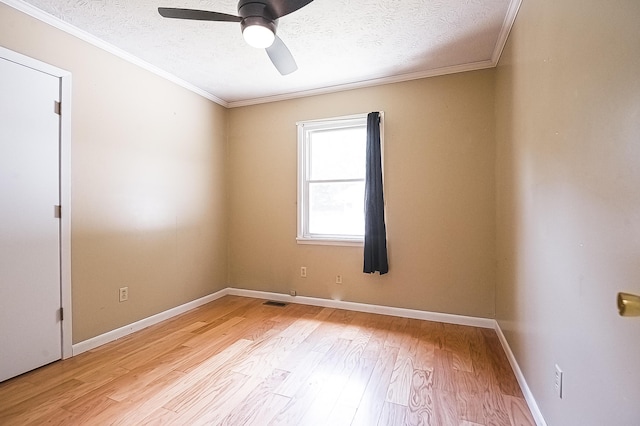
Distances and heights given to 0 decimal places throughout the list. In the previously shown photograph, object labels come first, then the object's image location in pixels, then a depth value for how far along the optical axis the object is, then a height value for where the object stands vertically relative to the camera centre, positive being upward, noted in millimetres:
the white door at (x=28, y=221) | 1889 -72
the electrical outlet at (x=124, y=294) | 2604 -775
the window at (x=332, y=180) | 3322 +383
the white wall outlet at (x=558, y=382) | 1268 -777
